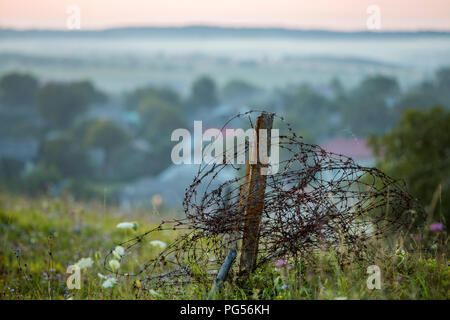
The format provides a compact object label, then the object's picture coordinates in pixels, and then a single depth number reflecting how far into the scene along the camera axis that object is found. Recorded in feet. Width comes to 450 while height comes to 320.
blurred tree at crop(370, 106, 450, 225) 52.80
